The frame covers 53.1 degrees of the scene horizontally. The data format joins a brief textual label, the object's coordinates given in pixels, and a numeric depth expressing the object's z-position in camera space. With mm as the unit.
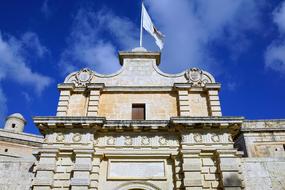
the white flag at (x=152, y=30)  16562
